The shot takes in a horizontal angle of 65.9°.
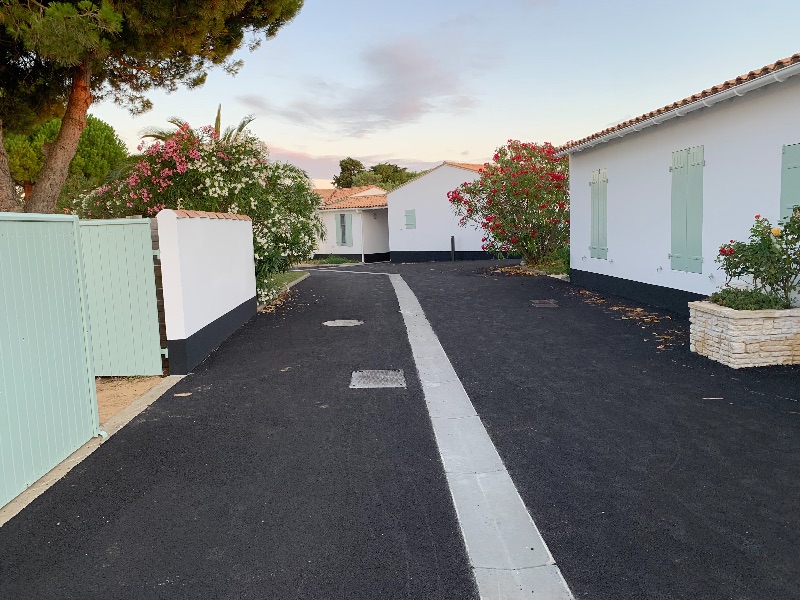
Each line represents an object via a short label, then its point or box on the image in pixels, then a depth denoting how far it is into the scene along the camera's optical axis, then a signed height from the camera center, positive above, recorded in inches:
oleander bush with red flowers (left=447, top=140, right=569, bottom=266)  776.9 +43.6
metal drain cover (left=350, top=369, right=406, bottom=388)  267.0 -61.8
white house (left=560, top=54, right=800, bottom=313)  325.1 +30.2
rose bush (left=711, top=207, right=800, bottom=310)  282.2 -18.9
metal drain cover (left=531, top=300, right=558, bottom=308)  489.1 -56.0
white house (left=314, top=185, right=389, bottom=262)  1342.3 +25.7
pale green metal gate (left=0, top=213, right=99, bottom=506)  157.9 -28.0
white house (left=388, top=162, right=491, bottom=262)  1204.5 +34.5
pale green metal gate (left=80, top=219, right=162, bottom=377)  279.6 -21.5
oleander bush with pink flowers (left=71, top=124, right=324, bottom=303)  461.4 +44.8
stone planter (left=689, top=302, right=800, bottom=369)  269.7 -48.6
